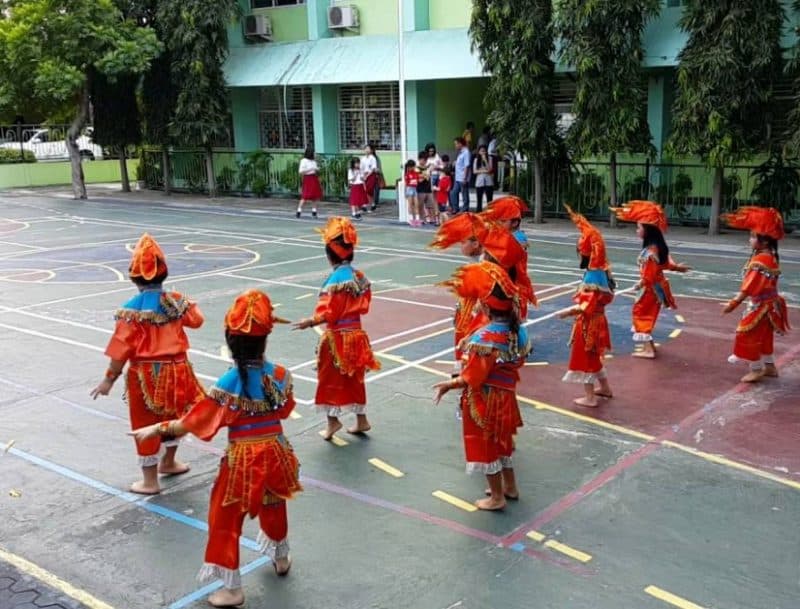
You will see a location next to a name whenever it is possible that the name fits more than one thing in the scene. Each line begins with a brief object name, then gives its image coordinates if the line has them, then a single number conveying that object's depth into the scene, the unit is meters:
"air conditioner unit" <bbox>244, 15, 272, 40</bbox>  26.14
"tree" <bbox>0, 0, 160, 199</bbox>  24.81
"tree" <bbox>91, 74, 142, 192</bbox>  28.81
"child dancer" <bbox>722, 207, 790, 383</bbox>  7.87
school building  21.30
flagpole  19.27
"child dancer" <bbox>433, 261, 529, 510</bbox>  5.20
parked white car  35.42
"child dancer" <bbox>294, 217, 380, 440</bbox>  6.65
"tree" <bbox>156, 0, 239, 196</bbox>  24.66
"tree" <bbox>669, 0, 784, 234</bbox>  14.94
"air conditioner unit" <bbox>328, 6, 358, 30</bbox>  24.05
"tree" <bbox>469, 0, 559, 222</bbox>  17.56
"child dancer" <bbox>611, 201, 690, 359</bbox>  8.35
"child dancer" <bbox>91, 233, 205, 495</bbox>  5.77
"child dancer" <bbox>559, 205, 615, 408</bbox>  7.26
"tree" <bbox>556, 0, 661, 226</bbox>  16.45
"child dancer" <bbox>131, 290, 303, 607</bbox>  4.45
